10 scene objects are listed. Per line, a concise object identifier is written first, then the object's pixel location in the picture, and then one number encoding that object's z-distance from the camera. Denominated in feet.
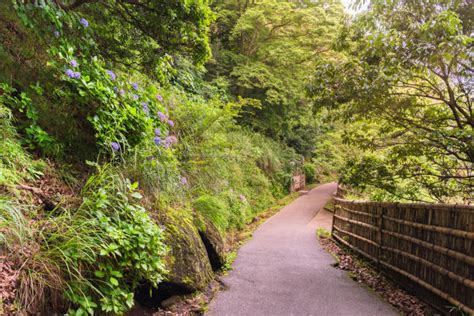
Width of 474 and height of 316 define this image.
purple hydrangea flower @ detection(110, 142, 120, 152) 11.78
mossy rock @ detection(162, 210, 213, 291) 13.56
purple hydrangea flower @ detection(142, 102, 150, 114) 14.23
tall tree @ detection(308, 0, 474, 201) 15.35
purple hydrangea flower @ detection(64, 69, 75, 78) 11.09
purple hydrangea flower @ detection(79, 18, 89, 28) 11.89
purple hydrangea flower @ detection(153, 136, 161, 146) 14.19
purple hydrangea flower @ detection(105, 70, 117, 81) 12.85
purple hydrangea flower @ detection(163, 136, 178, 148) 16.79
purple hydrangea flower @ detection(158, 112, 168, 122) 16.21
